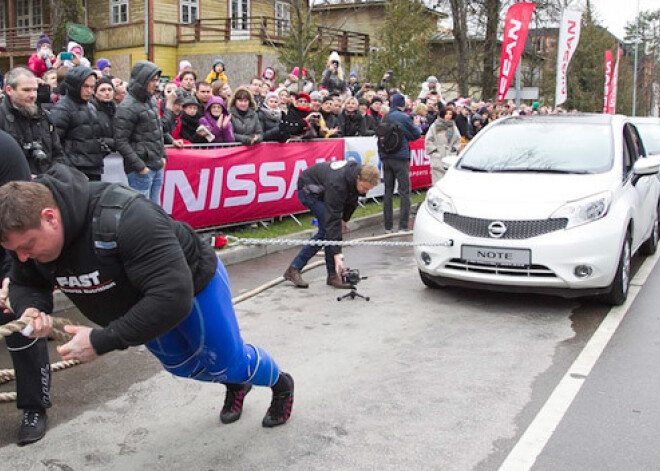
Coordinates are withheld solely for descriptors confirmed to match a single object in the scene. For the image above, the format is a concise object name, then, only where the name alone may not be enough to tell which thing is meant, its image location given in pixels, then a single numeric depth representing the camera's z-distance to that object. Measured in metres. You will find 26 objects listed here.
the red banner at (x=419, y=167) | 14.55
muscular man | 2.66
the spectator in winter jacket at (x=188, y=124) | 9.41
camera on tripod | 6.68
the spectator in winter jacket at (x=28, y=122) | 5.51
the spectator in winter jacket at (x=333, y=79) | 15.70
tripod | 6.74
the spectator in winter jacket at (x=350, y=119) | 12.80
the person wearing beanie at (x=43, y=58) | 11.13
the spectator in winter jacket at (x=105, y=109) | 7.47
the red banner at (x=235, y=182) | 8.90
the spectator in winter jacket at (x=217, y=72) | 14.14
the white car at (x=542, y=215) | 6.04
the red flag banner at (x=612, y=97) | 28.84
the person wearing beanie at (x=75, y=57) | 10.77
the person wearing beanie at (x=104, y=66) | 12.52
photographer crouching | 6.62
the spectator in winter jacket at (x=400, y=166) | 10.61
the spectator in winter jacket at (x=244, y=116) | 10.02
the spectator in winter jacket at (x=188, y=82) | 10.62
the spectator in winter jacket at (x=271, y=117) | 10.47
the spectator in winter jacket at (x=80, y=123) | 6.89
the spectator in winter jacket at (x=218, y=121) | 9.61
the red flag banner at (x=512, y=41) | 16.70
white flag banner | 18.97
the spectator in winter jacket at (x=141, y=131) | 7.57
